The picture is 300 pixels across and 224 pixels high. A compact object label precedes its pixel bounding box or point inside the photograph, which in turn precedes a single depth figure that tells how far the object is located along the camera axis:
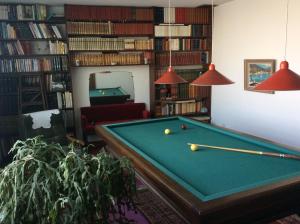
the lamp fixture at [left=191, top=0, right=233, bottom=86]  2.64
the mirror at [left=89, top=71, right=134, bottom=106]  5.59
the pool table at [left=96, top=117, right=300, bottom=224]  1.70
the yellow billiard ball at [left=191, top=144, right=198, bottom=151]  2.68
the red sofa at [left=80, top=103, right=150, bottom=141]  5.29
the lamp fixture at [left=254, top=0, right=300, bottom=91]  2.04
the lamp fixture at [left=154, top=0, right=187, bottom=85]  3.16
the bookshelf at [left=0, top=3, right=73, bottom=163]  4.78
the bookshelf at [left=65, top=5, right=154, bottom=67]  5.10
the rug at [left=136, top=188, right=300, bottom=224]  2.88
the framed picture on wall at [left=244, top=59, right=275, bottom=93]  4.48
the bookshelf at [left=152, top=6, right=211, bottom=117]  5.64
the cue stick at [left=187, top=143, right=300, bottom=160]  2.36
